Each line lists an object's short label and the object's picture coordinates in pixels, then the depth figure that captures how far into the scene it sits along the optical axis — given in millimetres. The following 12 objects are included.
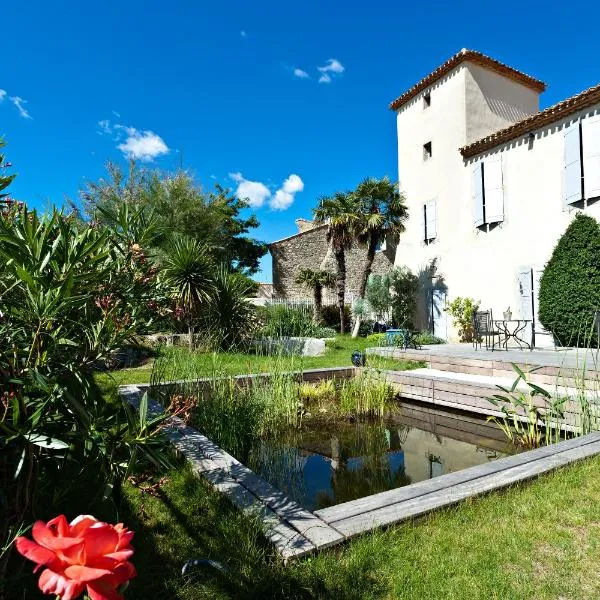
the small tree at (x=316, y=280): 18203
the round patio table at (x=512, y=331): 8797
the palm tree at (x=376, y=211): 13828
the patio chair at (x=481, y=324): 8659
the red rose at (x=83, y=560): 517
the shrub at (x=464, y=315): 11656
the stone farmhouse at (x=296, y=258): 22438
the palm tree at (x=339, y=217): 13789
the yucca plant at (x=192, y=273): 8359
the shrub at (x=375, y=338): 11750
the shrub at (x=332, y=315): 17161
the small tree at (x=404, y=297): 14062
